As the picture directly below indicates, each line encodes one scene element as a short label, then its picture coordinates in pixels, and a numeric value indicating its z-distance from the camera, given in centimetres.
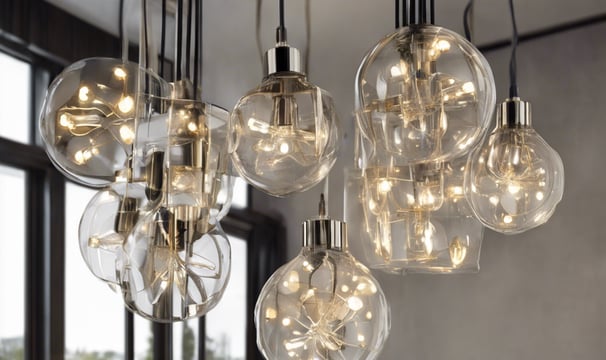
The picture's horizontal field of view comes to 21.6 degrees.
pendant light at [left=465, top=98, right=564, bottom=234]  236
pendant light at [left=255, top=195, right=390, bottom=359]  205
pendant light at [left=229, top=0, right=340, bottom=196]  198
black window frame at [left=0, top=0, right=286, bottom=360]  368
